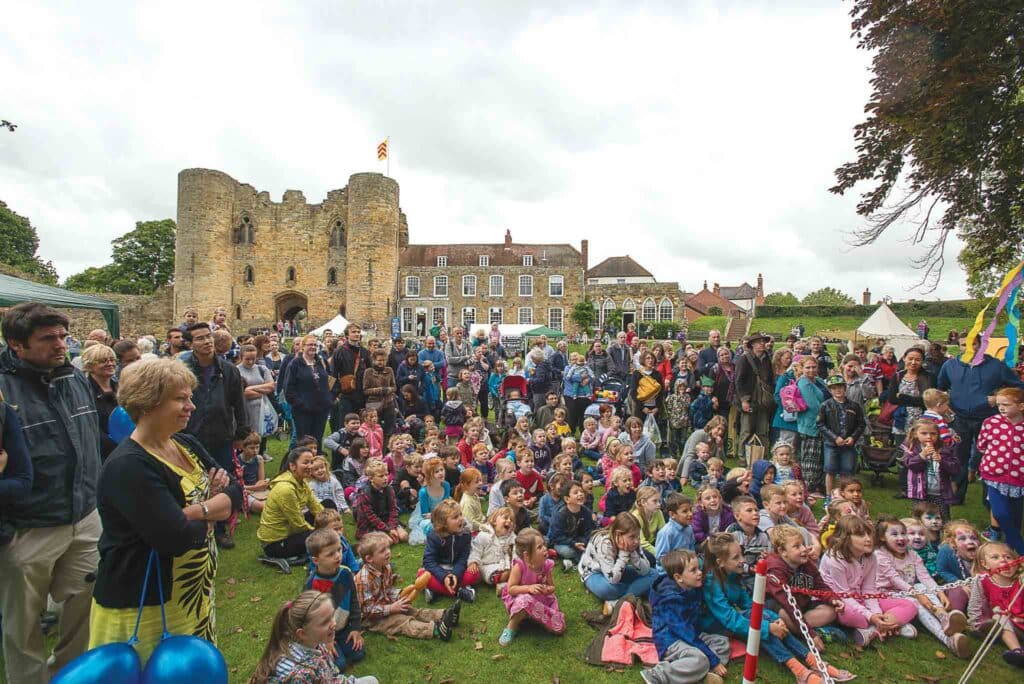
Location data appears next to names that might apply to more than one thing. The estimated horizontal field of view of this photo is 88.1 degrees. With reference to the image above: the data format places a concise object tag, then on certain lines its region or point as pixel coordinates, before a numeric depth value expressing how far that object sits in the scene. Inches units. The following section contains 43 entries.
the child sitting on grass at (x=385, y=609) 157.9
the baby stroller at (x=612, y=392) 375.6
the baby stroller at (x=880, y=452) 288.8
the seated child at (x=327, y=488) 220.4
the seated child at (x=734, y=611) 146.9
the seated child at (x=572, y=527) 208.7
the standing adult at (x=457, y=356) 438.9
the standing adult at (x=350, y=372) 326.3
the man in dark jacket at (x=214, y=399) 189.2
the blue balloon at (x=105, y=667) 71.2
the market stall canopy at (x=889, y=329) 677.3
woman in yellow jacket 194.1
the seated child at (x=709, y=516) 200.1
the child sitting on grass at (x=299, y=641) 108.7
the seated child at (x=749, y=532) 179.8
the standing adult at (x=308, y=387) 272.7
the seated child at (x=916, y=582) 158.2
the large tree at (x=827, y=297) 3965.3
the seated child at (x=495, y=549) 189.3
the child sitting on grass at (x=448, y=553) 181.2
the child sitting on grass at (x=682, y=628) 136.2
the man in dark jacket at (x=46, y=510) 104.9
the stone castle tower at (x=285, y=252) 1400.1
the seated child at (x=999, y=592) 153.6
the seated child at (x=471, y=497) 217.2
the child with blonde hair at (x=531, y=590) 155.9
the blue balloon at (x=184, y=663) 76.0
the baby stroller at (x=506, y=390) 400.3
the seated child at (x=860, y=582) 161.0
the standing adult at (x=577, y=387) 365.5
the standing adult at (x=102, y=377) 160.9
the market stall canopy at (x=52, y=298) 342.1
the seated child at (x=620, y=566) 174.6
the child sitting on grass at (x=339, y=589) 138.3
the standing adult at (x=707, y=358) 347.3
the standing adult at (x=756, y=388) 303.4
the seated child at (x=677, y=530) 184.7
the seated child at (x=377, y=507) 226.7
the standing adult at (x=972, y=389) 227.6
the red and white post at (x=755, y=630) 113.8
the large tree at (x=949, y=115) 282.4
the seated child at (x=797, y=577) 158.9
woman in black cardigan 77.8
